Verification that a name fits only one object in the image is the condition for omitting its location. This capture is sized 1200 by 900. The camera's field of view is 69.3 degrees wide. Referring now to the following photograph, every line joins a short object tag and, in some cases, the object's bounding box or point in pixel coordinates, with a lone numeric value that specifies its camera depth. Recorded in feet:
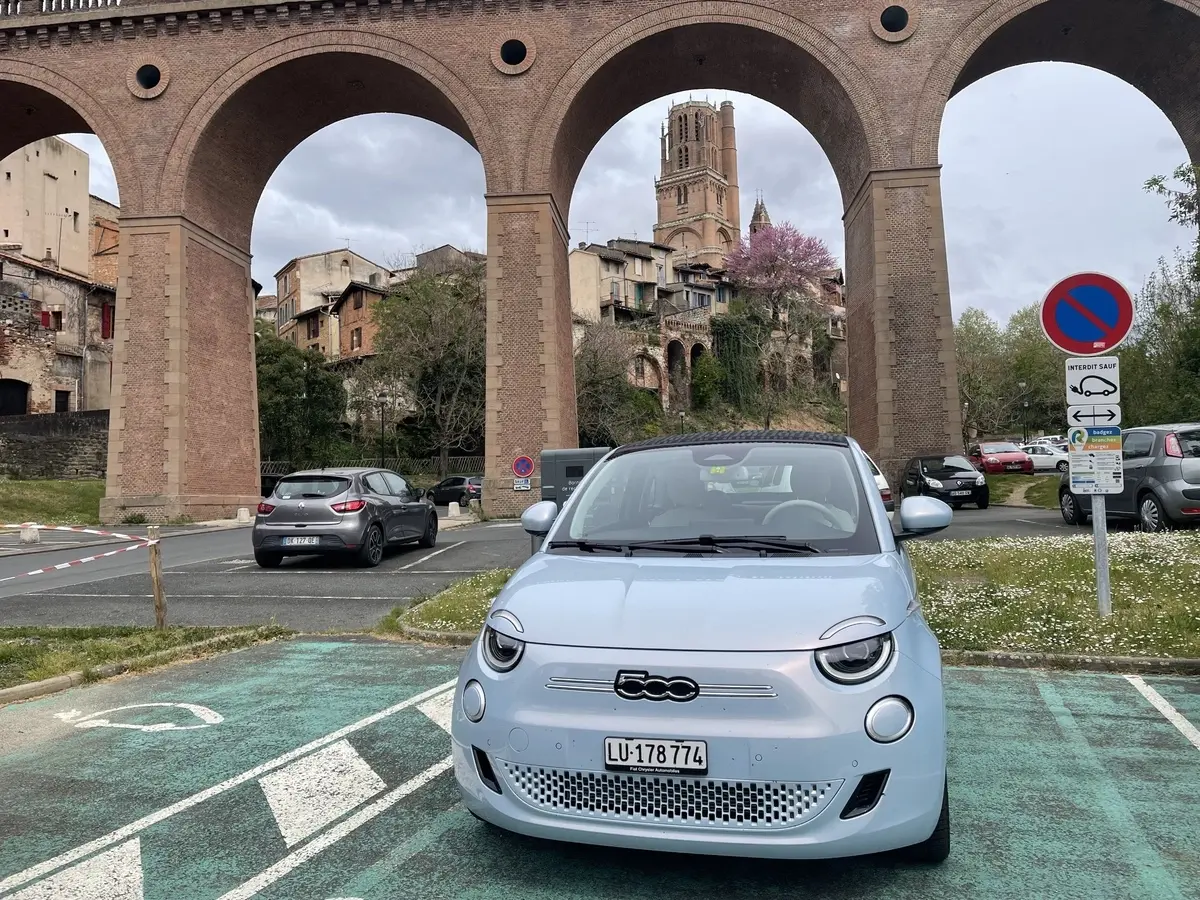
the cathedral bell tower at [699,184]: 389.39
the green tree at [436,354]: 146.00
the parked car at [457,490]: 119.34
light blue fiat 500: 8.79
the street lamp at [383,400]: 146.05
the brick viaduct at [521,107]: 79.66
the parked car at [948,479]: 73.97
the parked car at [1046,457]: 140.67
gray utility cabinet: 37.40
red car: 123.85
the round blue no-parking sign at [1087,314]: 22.91
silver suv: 41.01
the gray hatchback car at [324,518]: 42.93
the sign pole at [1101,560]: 23.66
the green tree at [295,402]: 147.02
